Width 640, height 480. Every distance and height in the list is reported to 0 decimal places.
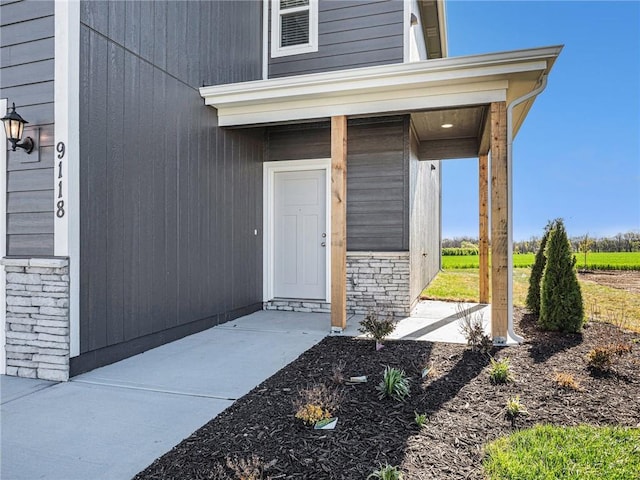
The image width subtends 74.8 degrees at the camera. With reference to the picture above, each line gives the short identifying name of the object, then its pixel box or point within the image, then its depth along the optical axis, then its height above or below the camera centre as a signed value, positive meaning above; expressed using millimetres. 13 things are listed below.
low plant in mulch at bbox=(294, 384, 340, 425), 2619 -1107
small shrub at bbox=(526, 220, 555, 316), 5941 -561
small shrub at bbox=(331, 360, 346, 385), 3377 -1142
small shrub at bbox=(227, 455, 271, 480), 1908 -1110
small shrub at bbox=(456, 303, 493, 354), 4211 -1033
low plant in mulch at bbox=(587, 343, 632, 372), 3643 -1064
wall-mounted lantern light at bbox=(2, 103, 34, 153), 3609 +962
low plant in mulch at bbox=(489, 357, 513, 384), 3404 -1105
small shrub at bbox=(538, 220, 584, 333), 5039 -610
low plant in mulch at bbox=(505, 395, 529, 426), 2762 -1146
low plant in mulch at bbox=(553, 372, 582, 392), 3256 -1135
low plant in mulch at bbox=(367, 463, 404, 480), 1894 -1075
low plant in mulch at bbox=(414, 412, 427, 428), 2590 -1129
